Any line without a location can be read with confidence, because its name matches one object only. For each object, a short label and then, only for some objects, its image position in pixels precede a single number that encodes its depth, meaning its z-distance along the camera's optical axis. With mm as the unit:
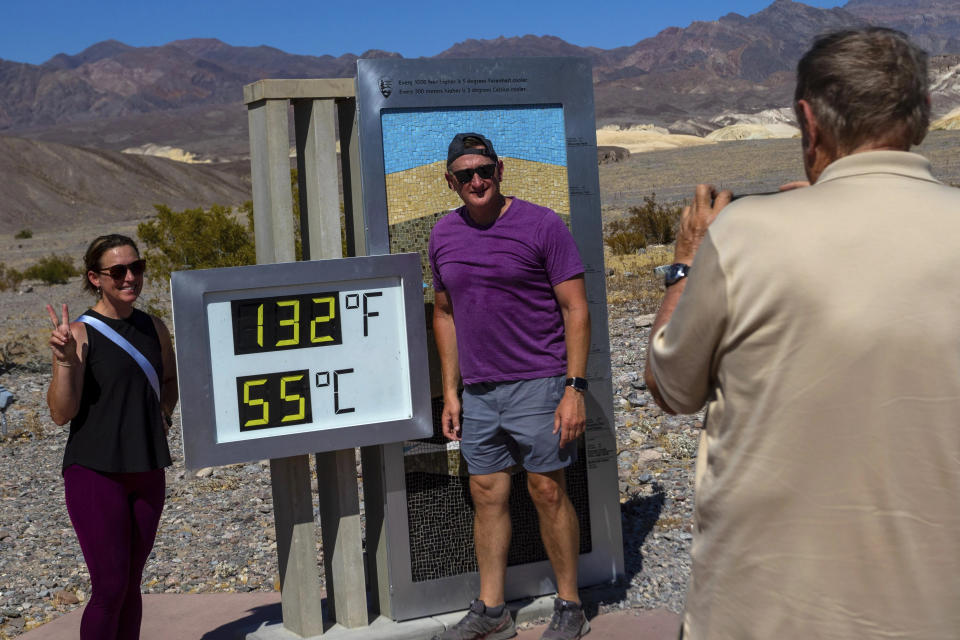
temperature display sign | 3848
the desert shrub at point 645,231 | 17781
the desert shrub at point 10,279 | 23916
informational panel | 4258
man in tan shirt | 1714
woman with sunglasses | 3553
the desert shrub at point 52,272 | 24328
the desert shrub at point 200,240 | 14039
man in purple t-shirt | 3848
